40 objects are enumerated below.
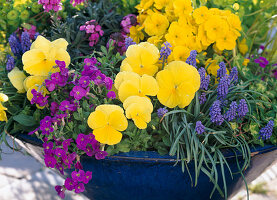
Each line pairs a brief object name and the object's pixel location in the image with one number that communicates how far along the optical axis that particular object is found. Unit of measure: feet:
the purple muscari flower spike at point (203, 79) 3.72
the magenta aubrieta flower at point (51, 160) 3.34
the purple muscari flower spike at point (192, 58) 3.71
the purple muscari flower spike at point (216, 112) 3.43
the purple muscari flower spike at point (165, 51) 3.83
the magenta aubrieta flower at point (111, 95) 3.39
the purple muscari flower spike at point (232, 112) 3.47
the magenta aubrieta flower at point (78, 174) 3.28
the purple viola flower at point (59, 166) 3.42
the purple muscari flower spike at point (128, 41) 4.16
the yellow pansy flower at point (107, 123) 3.24
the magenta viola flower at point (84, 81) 3.34
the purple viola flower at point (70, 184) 3.33
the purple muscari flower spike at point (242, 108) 3.50
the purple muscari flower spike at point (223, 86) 3.55
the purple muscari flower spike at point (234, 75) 3.97
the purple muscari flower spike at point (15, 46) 4.57
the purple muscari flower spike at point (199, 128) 3.39
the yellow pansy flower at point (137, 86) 3.43
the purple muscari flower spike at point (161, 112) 3.48
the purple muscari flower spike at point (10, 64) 4.41
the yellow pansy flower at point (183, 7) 4.53
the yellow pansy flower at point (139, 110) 3.27
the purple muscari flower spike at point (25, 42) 4.48
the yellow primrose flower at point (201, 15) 4.40
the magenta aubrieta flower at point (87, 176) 3.28
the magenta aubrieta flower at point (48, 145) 3.40
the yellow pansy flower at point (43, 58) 3.79
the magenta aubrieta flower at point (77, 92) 3.33
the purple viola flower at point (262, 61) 4.93
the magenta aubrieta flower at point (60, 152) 3.26
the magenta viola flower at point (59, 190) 3.48
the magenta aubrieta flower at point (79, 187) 3.36
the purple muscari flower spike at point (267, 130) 3.60
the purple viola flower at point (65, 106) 3.38
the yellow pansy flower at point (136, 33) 5.29
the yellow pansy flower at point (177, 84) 3.48
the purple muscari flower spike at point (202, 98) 3.76
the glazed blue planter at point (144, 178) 3.35
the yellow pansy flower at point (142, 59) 3.77
